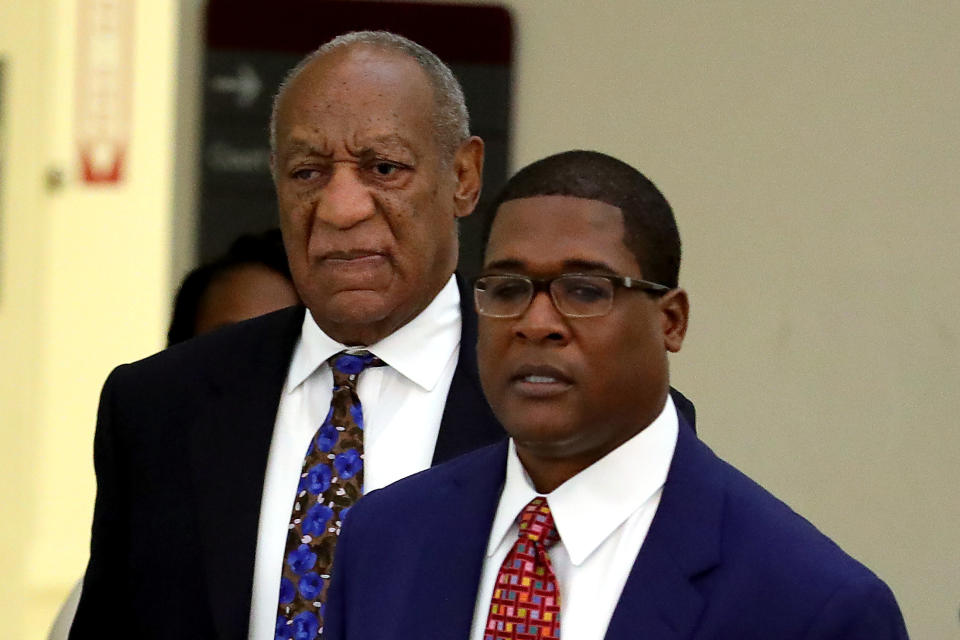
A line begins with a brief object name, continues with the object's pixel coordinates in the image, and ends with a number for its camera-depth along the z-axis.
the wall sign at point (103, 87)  16.03
